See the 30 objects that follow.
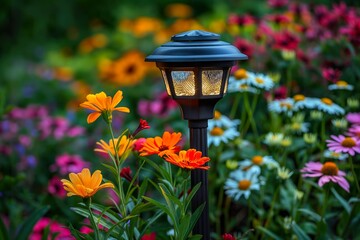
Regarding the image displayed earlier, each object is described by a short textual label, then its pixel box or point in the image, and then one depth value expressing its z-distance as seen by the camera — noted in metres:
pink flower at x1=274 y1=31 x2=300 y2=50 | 3.08
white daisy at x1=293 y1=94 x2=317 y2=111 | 2.56
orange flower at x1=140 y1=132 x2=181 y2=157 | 1.84
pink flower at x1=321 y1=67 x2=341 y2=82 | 2.90
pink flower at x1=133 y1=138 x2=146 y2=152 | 1.97
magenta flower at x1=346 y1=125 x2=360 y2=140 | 2.22
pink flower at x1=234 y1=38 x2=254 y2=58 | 3.20
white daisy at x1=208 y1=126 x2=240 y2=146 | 2.67
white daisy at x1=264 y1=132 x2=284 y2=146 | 2.57
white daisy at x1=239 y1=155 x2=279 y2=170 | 2.47
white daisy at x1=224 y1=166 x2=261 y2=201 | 2.46
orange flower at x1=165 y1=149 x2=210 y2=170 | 1.76
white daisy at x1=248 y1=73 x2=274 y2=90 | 2.68
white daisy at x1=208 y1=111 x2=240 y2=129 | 2.79
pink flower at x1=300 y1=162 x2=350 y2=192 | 2.10
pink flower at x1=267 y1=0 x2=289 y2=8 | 3.60
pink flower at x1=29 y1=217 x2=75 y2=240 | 2.59
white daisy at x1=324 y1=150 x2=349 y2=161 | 2.43
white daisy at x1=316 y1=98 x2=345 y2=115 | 2.52
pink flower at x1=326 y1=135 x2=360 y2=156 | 2.12
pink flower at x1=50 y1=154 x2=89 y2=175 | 2.88
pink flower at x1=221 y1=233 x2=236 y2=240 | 1.79
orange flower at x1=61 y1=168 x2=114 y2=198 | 1.69
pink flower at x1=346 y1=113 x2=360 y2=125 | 2.57
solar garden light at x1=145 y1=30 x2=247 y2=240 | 1.91
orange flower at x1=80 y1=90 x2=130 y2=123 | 1.78
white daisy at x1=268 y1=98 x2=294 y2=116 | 2.64
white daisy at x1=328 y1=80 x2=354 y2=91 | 2.70
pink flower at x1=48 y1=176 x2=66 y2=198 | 2.82
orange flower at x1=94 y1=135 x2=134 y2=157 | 1.88
